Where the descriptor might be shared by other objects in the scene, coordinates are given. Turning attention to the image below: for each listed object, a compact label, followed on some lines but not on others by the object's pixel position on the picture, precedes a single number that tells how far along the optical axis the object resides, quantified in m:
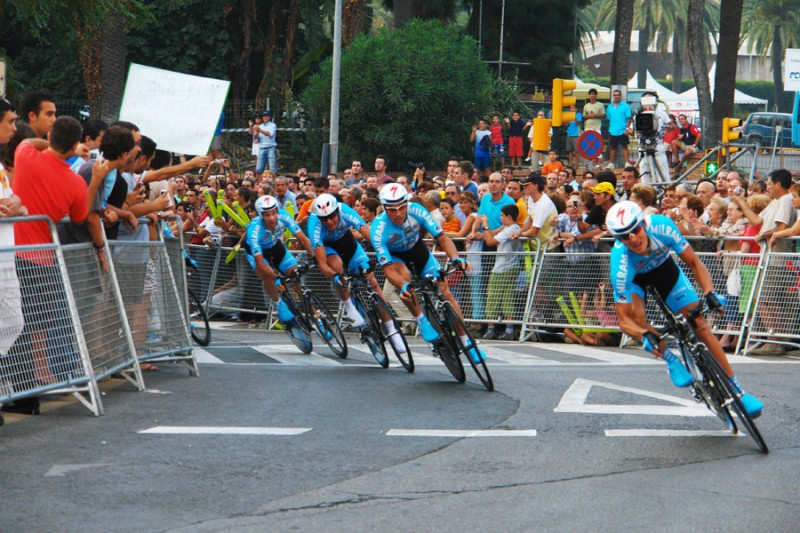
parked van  32.57
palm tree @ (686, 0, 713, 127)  37.41
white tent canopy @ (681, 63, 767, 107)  70.88
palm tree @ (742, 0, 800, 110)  92.38
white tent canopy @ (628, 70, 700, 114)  65.94
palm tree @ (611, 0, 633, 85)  40.22
